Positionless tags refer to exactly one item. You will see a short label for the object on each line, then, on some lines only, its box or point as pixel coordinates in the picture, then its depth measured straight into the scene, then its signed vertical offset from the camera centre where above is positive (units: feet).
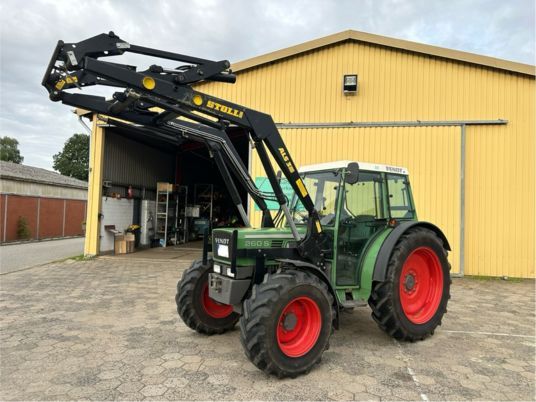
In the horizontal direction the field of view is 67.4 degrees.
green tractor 12.44 -2.14
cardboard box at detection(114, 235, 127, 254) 43.55 -3.52
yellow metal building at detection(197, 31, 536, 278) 32.04 +7.91
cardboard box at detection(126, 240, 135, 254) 44.41 -3.72
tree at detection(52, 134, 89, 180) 196.42 +27.30
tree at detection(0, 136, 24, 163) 189.26 +28.59
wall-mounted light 34.12 +11.52
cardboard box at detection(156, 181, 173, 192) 51.70 +3.46
